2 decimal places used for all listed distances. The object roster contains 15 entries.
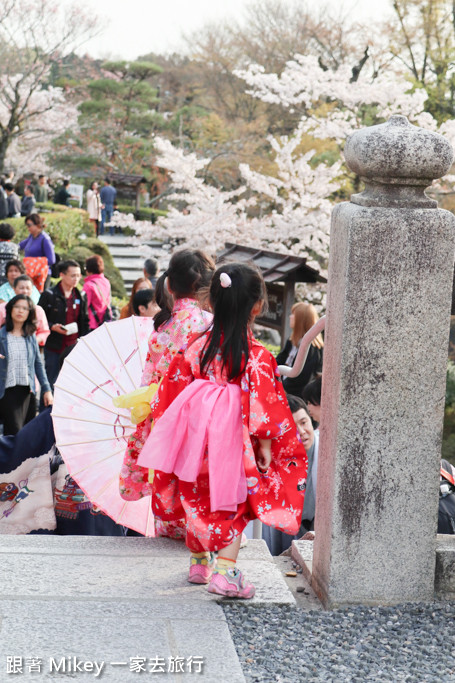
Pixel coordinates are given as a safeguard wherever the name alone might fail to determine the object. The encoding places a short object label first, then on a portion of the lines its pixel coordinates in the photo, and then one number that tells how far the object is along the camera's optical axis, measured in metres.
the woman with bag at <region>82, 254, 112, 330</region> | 8.43
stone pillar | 2.88
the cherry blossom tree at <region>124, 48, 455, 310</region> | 14.37
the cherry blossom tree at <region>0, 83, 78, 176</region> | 30.23
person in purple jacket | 11.53
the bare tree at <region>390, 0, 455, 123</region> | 18.68
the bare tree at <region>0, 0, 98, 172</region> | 26.23
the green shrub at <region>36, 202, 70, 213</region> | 24.28
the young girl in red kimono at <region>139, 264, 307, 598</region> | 3.12
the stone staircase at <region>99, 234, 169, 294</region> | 19.79
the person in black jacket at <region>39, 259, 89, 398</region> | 8.12
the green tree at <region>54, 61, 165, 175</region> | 29.53
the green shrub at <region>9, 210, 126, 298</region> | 18.14
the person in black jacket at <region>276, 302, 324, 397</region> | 6.59
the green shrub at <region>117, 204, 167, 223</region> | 26.91
